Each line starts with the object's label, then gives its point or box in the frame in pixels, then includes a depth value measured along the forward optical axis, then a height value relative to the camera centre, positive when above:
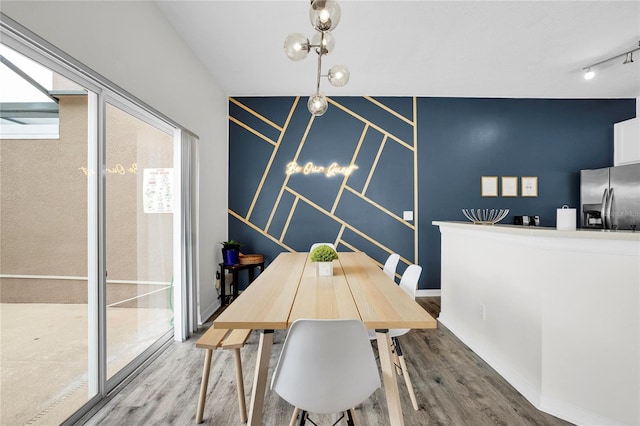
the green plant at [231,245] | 3.94 -0.41
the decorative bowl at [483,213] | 4.57 -0.01
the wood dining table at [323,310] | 1.34 -0.46
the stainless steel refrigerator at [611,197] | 3.83 +0.19
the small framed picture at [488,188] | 4.61 +0.36
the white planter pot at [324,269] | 2.23 -0.40
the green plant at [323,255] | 2.24 -0.30
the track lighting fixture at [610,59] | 3.20 +1.63
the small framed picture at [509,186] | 4.61 +0.39
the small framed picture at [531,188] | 4.61 +0.36
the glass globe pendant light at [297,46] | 1.82 +0.98
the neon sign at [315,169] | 4.54 +0.63
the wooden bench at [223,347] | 1.76 -0.77
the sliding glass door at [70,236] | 1.53 -0.14
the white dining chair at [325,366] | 1.17 -0.59
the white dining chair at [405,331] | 1.94 -0.73
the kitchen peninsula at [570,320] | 1.70 -0.67
